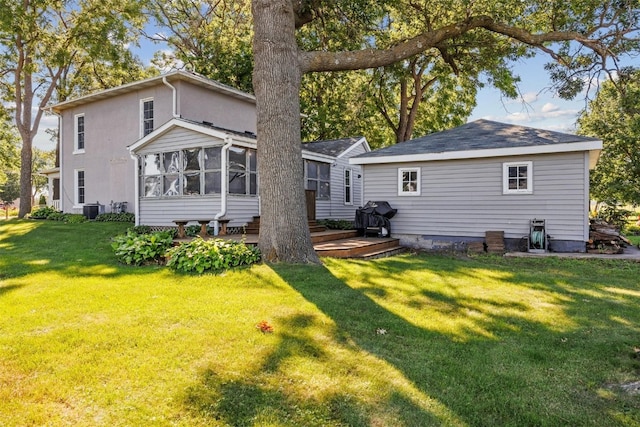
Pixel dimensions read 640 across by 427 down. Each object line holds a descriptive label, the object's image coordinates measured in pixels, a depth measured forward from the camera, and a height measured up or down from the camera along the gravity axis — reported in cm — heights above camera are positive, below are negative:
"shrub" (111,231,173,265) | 725 -77
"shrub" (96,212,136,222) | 1438 -33
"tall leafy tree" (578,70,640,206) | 1770 +226
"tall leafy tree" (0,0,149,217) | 1653 +737
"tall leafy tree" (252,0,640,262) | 670 +320
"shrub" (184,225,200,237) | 1100 -65
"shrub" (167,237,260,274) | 632 -80
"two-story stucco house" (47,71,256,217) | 1396 +335
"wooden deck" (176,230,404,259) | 870 -92
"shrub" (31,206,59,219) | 1690 -20
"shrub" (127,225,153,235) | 1180 -64
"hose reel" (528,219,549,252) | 970 -76
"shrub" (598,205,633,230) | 1773 -44
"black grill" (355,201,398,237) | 1153 -33
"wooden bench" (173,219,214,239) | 996 -51
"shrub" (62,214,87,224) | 1465 -38
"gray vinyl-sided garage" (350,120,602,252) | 959 +60
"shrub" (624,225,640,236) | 1675 -108
